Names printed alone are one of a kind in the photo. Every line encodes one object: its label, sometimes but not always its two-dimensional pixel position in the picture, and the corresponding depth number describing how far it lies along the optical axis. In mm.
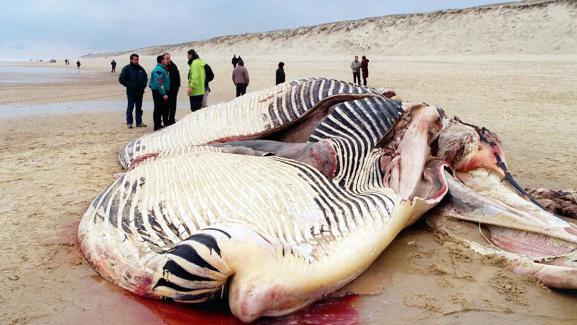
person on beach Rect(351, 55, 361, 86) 21359
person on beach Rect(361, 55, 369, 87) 21028
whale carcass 2746
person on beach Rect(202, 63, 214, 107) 12539
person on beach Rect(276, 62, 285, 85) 16734
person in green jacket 10633
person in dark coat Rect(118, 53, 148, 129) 10539
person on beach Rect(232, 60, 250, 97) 14992
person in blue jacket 9773
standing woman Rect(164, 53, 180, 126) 10430
